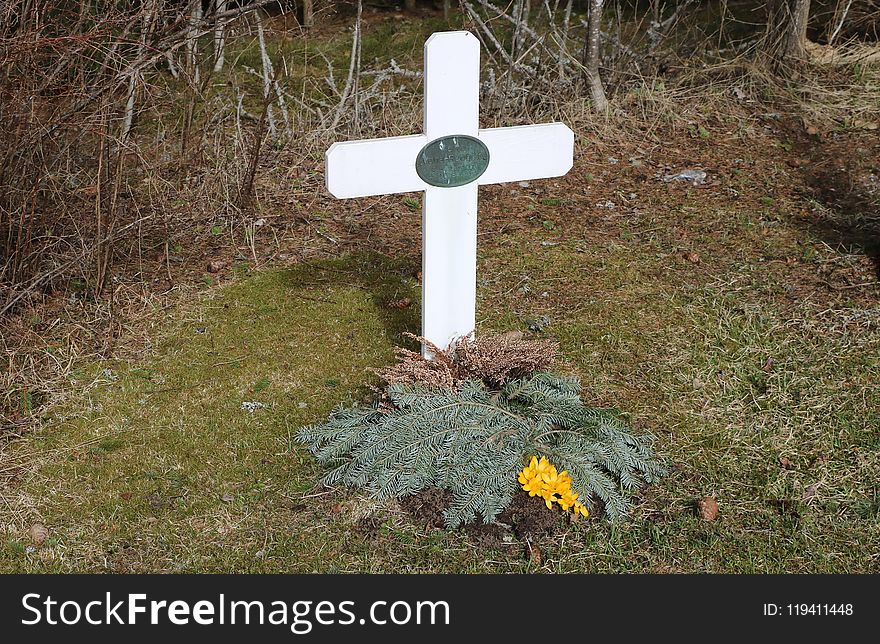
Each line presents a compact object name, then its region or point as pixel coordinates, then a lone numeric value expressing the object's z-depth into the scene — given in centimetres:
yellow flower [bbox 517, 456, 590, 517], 362
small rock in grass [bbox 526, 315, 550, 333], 500
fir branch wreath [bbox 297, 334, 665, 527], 367
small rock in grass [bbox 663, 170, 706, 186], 668
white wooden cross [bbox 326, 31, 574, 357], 377
